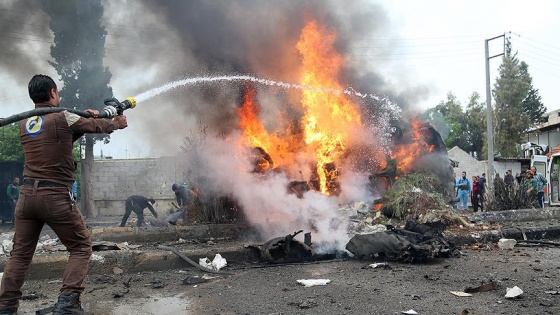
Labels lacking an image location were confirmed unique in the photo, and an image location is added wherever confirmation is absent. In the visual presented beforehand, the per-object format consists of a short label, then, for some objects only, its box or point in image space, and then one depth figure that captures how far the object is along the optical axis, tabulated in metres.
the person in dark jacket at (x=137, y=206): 12.06
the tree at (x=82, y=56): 13.66
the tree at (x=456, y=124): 44.66
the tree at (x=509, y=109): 33.41
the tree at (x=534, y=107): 37.97
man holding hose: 3.65
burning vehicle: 7.94
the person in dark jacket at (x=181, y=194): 10.57
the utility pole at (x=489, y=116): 18.59
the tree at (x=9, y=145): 22.06
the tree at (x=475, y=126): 39.97
